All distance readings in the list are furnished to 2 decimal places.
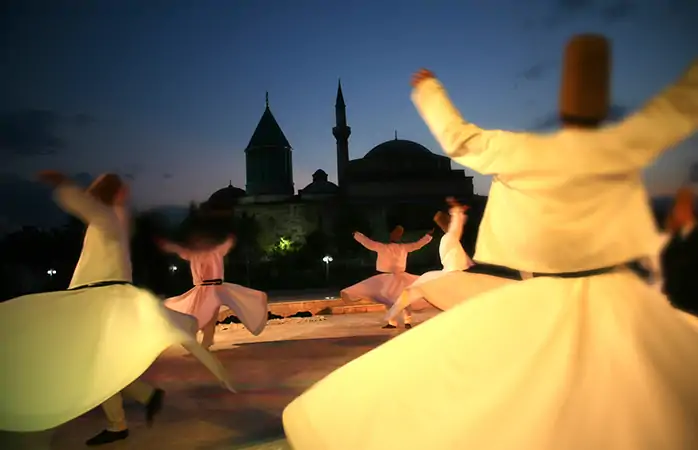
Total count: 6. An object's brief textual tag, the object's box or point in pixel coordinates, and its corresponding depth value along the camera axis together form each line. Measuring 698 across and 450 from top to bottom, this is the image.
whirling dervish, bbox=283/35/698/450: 2.64
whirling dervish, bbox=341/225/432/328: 12.79
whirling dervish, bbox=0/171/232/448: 4.46
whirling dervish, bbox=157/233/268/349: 9.38
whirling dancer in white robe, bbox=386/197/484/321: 9.12
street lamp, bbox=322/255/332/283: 38.03
